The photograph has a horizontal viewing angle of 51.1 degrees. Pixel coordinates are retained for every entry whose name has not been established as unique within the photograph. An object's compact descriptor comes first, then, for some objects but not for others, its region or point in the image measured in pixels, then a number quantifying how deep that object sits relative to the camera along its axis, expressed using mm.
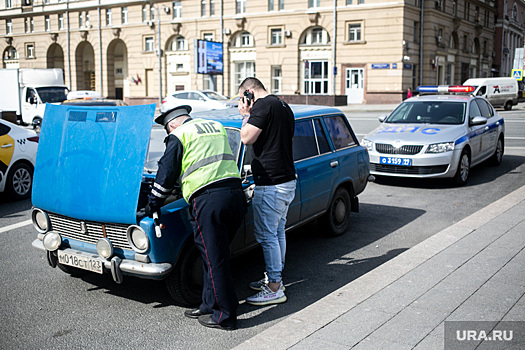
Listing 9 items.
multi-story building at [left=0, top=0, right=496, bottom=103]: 42531
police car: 9734
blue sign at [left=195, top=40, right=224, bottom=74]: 40094
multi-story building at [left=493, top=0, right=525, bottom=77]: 66500
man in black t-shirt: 4464
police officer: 4133
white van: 35562
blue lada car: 4383
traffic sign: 34966
